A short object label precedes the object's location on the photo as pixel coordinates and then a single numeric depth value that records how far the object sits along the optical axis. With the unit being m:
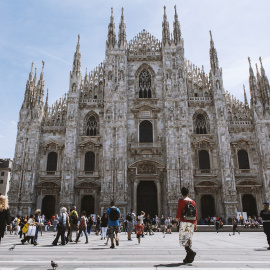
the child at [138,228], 11.69
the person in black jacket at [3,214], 6.55
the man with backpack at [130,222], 13.50
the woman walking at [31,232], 11.34
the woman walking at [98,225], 18.96
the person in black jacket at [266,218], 9.02
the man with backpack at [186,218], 6.23
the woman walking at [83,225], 12.18
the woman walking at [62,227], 10.45
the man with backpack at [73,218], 12.35
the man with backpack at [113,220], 9.80
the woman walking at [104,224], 12.62
